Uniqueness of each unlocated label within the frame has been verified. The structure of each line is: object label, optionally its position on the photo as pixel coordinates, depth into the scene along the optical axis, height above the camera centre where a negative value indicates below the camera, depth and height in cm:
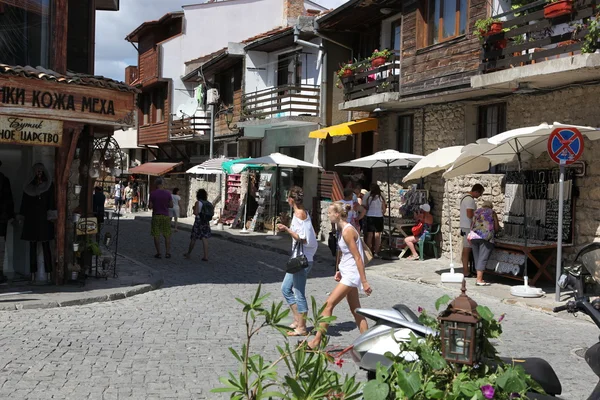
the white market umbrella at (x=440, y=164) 1248 +65
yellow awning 1886 +192
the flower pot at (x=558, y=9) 1119 +326
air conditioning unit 3017 +428
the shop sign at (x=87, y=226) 1145 -69
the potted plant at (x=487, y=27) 1294 +338
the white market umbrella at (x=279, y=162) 2030 +94
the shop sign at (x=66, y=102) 977 +131
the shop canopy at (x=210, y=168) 2466 +82
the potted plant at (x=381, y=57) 1748 +367
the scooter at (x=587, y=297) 383 -58
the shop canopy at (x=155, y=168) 3531 +112
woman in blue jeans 782 -71
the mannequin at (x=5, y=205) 1107 -34
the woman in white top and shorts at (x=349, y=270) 716 -83
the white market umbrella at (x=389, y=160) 1608 +87
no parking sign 995 +83
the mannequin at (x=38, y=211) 1081 -42
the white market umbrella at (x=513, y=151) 1080 +89
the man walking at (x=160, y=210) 1543 -50
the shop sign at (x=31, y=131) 990 +82
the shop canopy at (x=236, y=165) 2200 +87
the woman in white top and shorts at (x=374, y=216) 1619 -52
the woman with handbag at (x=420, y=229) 1577 -79
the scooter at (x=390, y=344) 381 -99
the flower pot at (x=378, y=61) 1758 +356
